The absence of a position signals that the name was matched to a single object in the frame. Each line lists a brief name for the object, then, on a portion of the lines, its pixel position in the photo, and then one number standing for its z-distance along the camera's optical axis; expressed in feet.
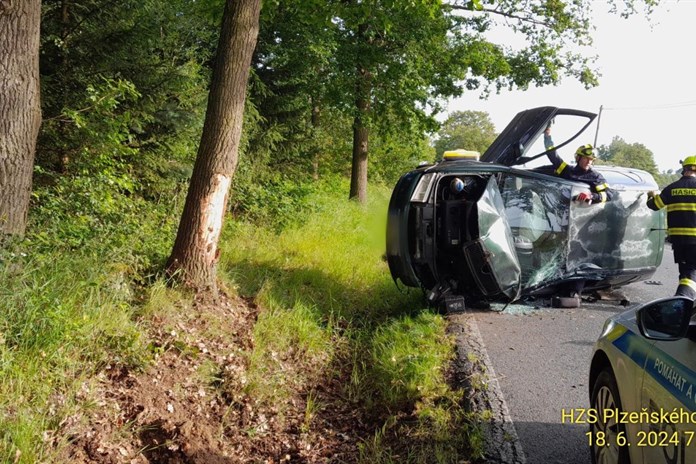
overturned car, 19.54
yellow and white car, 6.55
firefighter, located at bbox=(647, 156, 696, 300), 19.65
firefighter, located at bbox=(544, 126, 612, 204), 21.85
